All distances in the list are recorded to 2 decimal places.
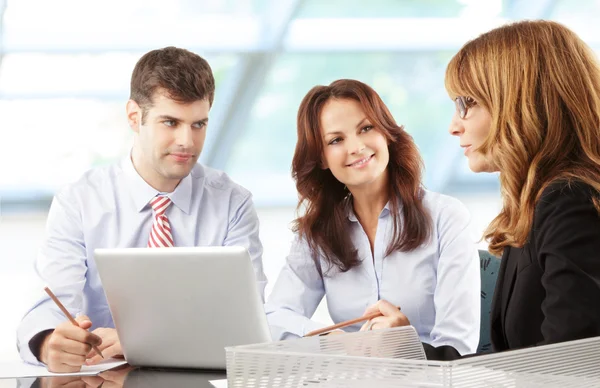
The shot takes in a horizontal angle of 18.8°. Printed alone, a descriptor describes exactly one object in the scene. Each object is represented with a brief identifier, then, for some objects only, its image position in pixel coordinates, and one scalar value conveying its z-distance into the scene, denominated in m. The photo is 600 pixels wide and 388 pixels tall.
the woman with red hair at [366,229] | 3.51
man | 3.56
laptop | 3.02
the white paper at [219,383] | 2.97
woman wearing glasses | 2.91
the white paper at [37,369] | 3.10
